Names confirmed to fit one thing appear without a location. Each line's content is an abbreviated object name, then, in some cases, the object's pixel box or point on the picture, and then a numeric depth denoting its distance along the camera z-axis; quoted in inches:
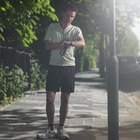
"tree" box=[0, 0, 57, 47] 308.8
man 234.5
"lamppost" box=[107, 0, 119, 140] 197.6
